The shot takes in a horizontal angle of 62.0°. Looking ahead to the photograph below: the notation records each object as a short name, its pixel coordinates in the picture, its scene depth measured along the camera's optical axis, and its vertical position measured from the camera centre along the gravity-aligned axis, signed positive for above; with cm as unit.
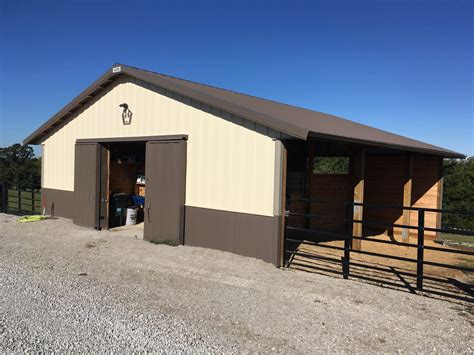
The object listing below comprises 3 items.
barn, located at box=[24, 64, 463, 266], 738 +19
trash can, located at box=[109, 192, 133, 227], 1160 -112
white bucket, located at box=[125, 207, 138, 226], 1197 -135
